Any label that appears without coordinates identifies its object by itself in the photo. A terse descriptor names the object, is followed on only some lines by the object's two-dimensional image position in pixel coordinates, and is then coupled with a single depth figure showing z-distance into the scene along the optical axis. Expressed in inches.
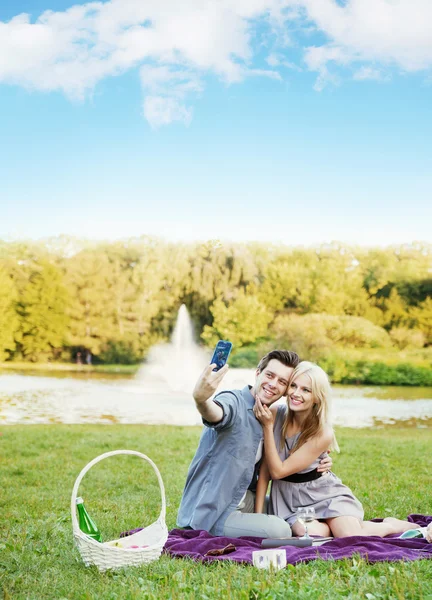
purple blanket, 152.4
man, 170.1
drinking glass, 163.5
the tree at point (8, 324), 856.3
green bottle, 156.8
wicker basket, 145.2
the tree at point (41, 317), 863.7
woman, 174.4
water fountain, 872.9
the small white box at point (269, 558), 146.5
